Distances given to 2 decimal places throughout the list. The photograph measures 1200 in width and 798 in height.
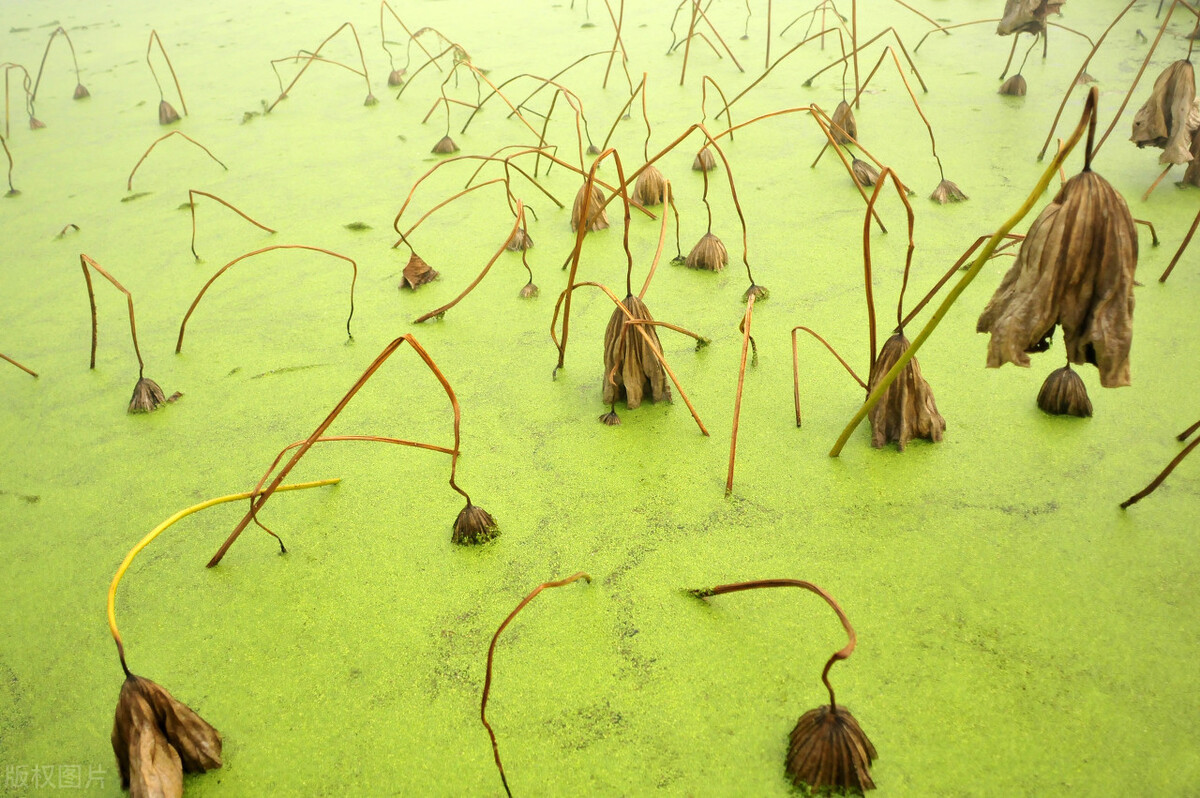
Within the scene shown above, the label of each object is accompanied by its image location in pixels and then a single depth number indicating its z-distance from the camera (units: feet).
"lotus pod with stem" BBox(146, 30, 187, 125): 11.12
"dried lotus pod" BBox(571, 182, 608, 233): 7.41
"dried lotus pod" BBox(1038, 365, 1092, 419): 4.86
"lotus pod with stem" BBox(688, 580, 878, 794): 3.16
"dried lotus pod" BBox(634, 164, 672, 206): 7.97
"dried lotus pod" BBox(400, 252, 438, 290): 6.92
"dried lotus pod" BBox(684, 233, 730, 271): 6.72
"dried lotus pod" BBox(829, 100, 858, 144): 8.63
